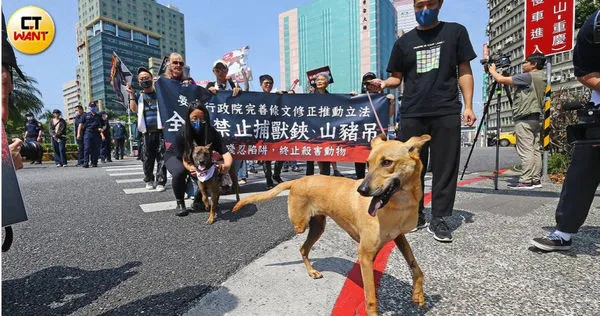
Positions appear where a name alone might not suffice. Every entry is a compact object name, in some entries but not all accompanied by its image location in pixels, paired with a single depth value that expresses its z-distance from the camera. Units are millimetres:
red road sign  5910
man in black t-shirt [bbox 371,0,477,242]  2953
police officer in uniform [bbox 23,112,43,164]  11586
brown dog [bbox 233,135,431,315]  1661
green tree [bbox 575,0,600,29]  16141
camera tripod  4641
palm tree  23100
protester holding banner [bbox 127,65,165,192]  5297
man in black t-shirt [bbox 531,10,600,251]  2312
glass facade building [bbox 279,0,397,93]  79312
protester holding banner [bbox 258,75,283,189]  6113
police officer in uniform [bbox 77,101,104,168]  10539
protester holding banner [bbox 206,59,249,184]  5678
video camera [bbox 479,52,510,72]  5014
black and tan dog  3984
